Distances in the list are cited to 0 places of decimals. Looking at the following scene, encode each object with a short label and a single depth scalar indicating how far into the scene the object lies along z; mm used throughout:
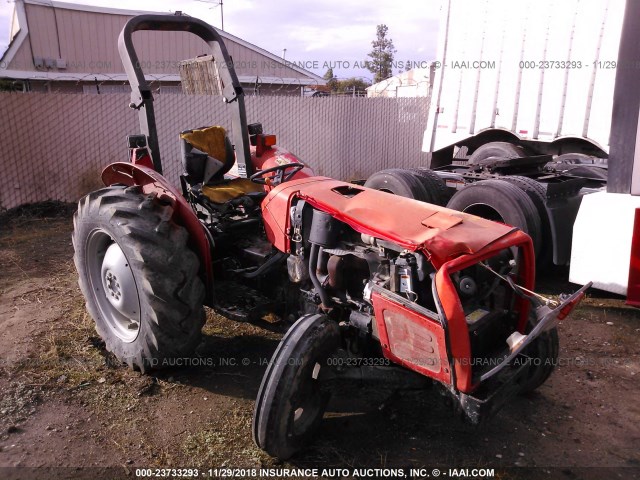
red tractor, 2689
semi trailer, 4316
